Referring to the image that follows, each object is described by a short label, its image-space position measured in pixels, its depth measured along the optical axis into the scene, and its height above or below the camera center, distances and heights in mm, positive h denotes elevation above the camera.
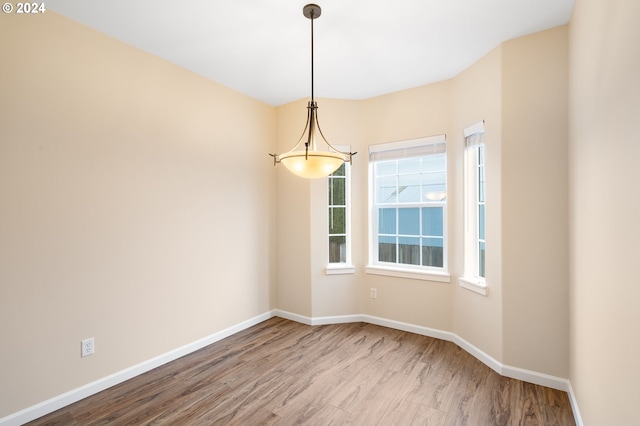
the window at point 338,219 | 3889 -77
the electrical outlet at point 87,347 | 2281 -1012
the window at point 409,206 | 3414 +74
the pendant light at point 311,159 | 1907 +351
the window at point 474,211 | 2988 +11
